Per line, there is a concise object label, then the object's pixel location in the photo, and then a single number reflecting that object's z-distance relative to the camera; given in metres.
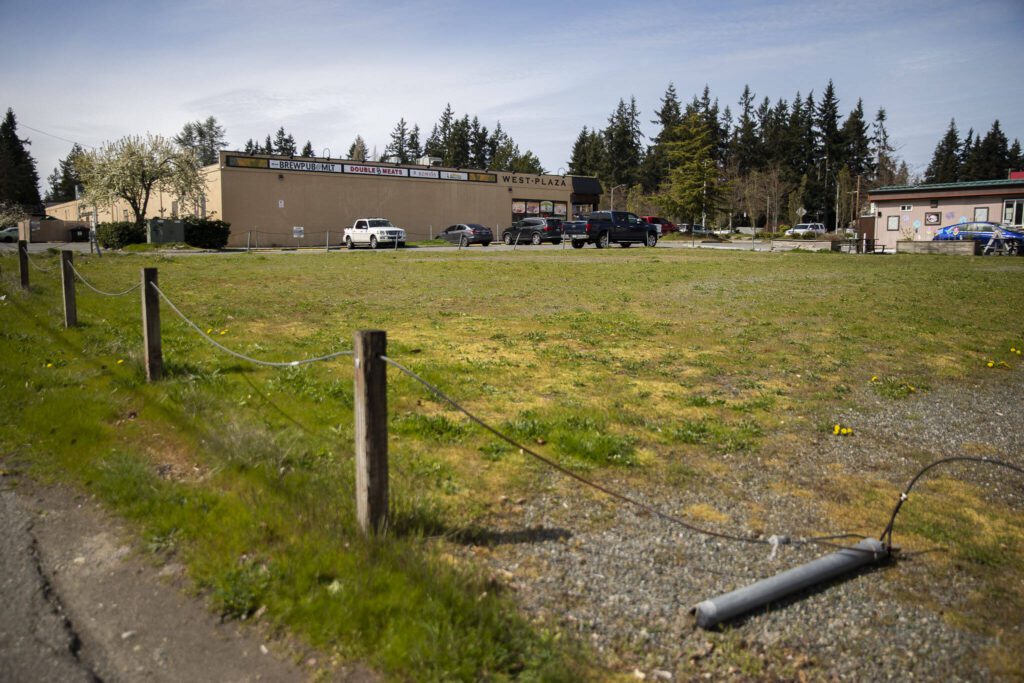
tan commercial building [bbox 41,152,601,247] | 45.22
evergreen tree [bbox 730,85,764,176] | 107.75
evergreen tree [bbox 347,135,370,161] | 129.07
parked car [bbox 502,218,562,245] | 43.44
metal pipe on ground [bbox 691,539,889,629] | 3.53
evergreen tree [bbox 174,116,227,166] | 139.00
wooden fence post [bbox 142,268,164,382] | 7.16
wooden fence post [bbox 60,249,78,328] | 9.97
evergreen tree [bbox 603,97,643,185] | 114.69
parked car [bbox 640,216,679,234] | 67.82
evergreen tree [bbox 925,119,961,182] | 109.05
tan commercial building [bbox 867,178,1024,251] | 46.88
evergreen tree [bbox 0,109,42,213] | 83.81
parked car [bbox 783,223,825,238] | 67.62
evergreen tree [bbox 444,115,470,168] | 113.81
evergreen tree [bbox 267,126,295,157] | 142.00
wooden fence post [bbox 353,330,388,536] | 3.82
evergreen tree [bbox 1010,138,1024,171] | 107.56
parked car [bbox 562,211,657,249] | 38.72
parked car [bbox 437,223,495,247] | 43.56
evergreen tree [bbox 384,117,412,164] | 132.12
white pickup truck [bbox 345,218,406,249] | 41.16
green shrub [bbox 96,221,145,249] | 39.53
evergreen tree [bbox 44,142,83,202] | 118.22
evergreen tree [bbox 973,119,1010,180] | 106.00
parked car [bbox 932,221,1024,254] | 34.53
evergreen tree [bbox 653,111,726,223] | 66.44
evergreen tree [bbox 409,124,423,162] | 131.27
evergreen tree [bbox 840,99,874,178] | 104.81
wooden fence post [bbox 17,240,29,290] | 13.20
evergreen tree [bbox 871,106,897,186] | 86.53
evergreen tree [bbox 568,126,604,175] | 113.38
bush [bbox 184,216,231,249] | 39.88
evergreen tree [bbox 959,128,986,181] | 105.25
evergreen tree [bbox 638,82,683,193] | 112.44
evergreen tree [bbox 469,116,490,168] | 123.06
